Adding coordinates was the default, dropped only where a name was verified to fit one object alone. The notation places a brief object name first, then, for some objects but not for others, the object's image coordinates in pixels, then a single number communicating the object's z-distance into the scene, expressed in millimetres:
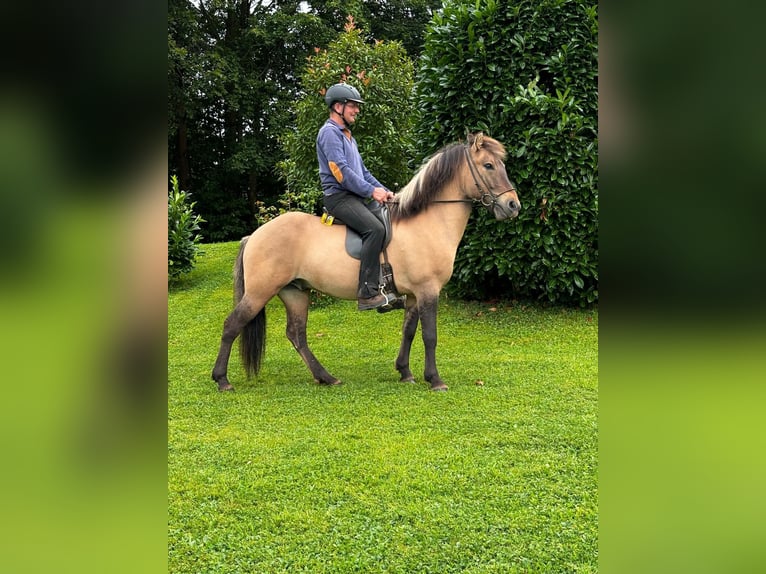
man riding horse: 5117
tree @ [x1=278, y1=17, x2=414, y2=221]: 9008
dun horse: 5238
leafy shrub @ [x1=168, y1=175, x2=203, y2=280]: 9555
